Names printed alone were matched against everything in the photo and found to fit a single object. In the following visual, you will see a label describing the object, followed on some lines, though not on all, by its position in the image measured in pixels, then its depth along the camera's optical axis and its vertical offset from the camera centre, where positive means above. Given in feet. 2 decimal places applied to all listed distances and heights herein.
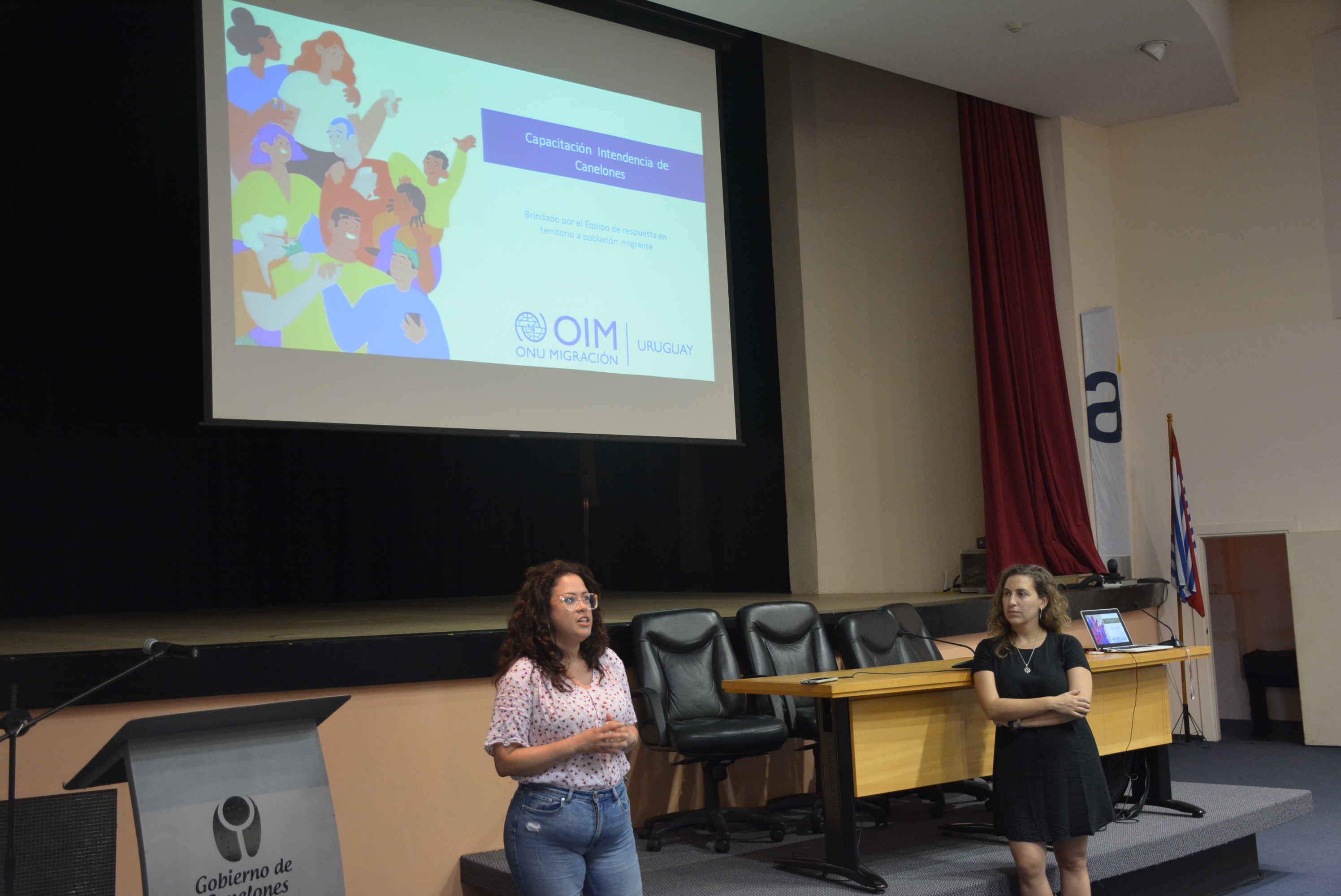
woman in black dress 11.56 -2.05
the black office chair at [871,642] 16.56 -1.48
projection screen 15.78 +5.01
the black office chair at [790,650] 15.79 -1.51
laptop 14.94 -1.37
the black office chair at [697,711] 14.43 -2.11
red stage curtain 25.16 +3.52
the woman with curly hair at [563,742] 7.82 -1.26
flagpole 24.53 -4.13
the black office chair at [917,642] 16.81 -1.57
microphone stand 7.74 -0.92
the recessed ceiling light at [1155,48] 22.81 +9.17
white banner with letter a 25.67 +2.00
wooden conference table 12.28 -2.16
